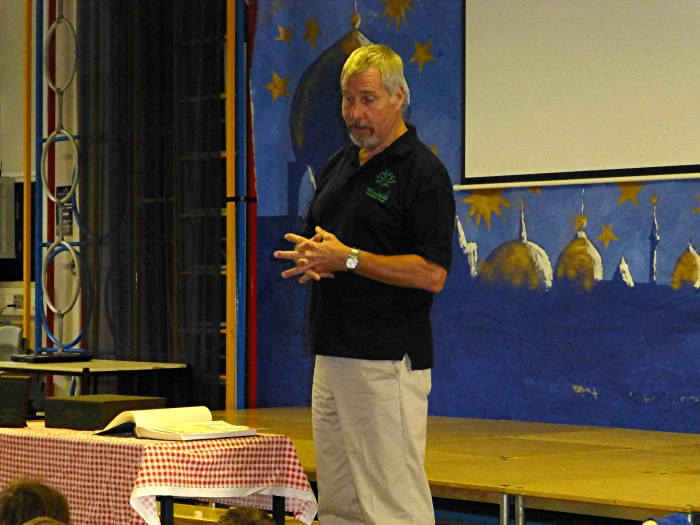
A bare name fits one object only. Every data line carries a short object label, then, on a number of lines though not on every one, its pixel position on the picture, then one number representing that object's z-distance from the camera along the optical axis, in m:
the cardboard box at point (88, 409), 4.96
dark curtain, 10.56
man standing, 4.37
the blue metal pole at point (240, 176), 10.56
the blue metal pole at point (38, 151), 11.79
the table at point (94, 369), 9.63
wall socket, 12.71
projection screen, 8.19
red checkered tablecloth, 4.39
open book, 4.58
